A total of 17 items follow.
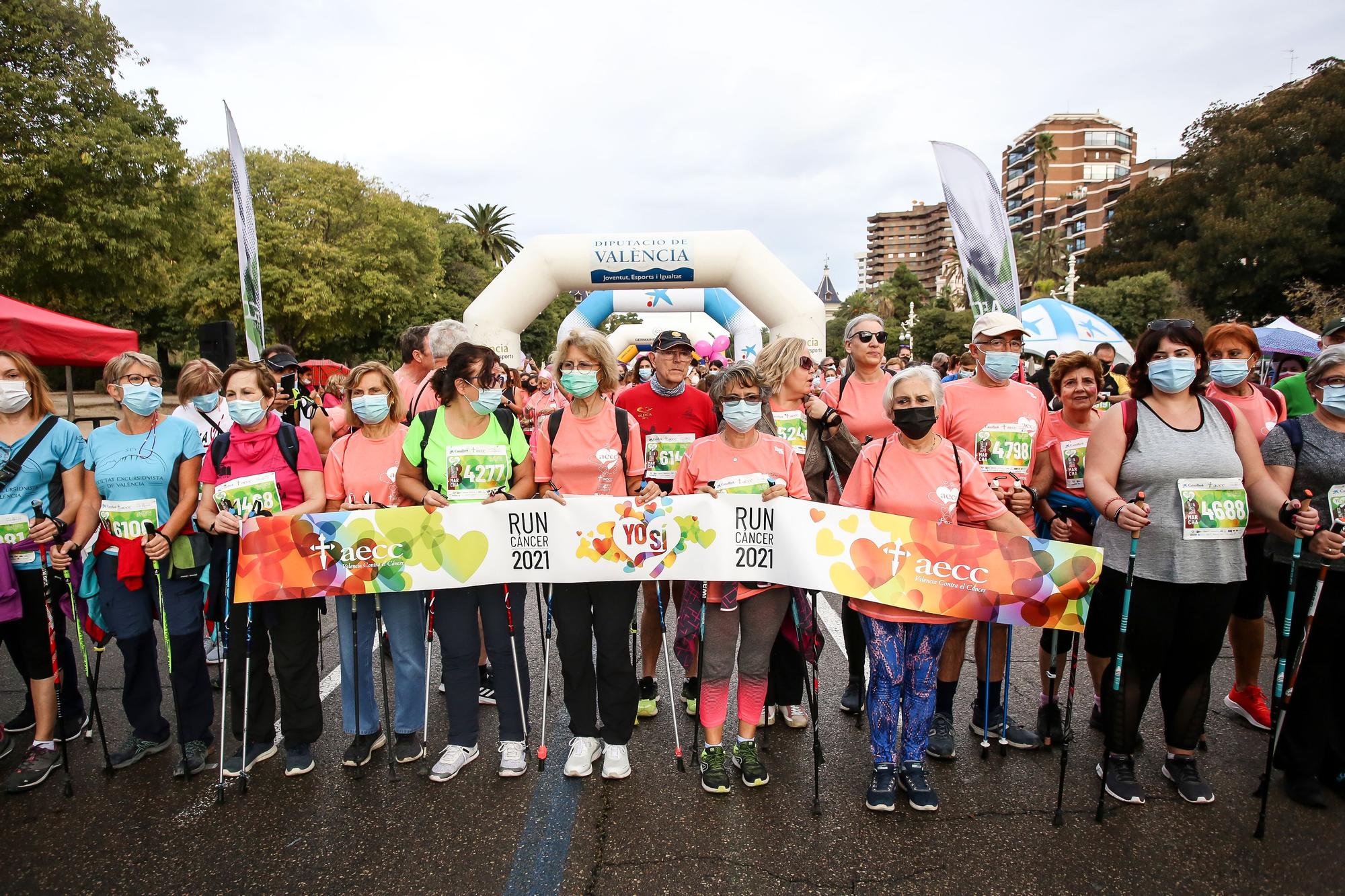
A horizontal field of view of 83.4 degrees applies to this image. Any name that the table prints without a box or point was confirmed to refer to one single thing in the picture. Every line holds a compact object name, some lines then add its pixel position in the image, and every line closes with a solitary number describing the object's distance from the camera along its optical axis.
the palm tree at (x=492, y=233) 70.81
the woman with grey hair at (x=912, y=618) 3.43
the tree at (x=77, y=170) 13.27
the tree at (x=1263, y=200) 27.55
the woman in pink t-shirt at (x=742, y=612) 3.62
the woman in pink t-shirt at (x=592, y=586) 3.69
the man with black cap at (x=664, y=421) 4.36
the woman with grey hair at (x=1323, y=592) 3.39
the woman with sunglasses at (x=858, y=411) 4.40
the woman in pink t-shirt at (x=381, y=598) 3.87
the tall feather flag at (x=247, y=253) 8.91
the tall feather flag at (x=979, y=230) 6.61
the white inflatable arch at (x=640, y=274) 15.02
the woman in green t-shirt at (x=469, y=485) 3.70
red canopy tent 8.40
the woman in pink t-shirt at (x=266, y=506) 3.73
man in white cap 3.94
